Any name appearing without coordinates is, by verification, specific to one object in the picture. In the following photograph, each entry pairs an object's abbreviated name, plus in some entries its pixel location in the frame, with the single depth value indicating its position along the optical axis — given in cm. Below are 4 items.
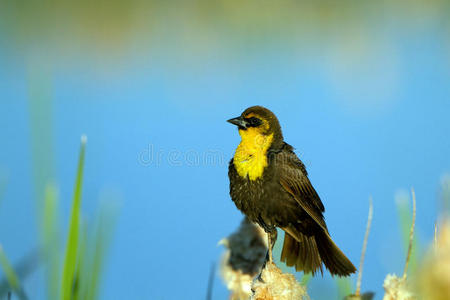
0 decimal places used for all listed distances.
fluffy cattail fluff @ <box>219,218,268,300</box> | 609
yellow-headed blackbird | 570
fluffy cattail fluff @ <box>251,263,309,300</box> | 445
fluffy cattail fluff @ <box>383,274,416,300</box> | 346
